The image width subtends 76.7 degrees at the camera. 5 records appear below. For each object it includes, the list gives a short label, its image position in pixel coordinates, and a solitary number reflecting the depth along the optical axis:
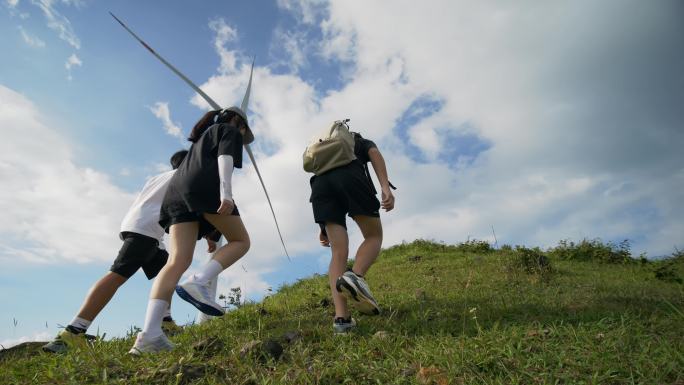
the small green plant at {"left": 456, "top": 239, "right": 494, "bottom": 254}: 11.20
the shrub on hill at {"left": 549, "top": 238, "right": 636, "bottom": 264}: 9.90
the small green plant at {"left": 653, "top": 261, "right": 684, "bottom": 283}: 6.73
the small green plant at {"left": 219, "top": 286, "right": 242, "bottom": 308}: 4.66
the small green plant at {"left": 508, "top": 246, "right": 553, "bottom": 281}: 6.62
